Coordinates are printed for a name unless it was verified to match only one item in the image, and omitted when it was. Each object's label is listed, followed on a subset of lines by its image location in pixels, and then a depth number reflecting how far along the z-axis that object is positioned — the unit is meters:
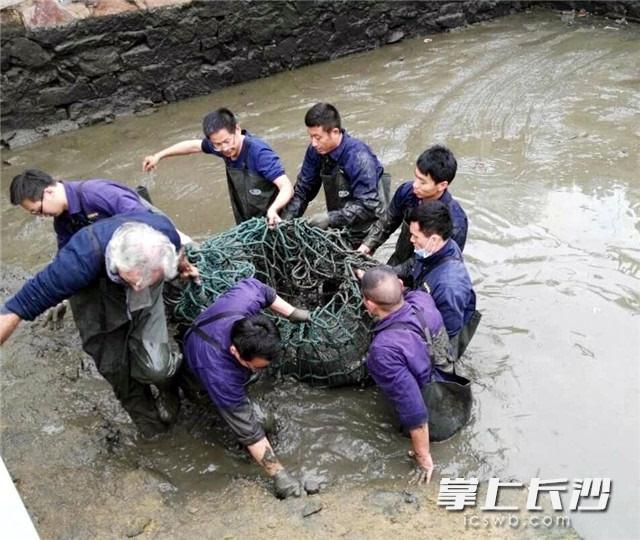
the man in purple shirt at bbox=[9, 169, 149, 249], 3.75
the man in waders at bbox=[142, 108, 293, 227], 4.81
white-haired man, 3.45
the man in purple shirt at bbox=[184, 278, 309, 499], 3.46
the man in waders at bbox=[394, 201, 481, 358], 4.04
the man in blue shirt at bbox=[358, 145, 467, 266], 4.28
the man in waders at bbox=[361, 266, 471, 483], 3.64
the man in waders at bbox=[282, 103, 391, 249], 4.79
